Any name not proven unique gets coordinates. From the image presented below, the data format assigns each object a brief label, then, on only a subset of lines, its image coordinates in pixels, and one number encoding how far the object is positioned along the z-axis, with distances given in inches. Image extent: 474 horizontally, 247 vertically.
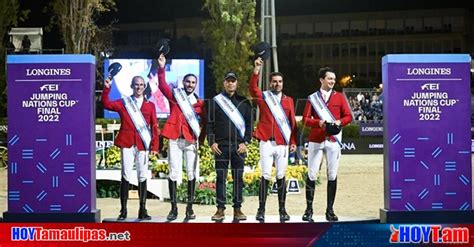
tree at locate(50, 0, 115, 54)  945.5
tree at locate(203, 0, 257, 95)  983.6
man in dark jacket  315.0
